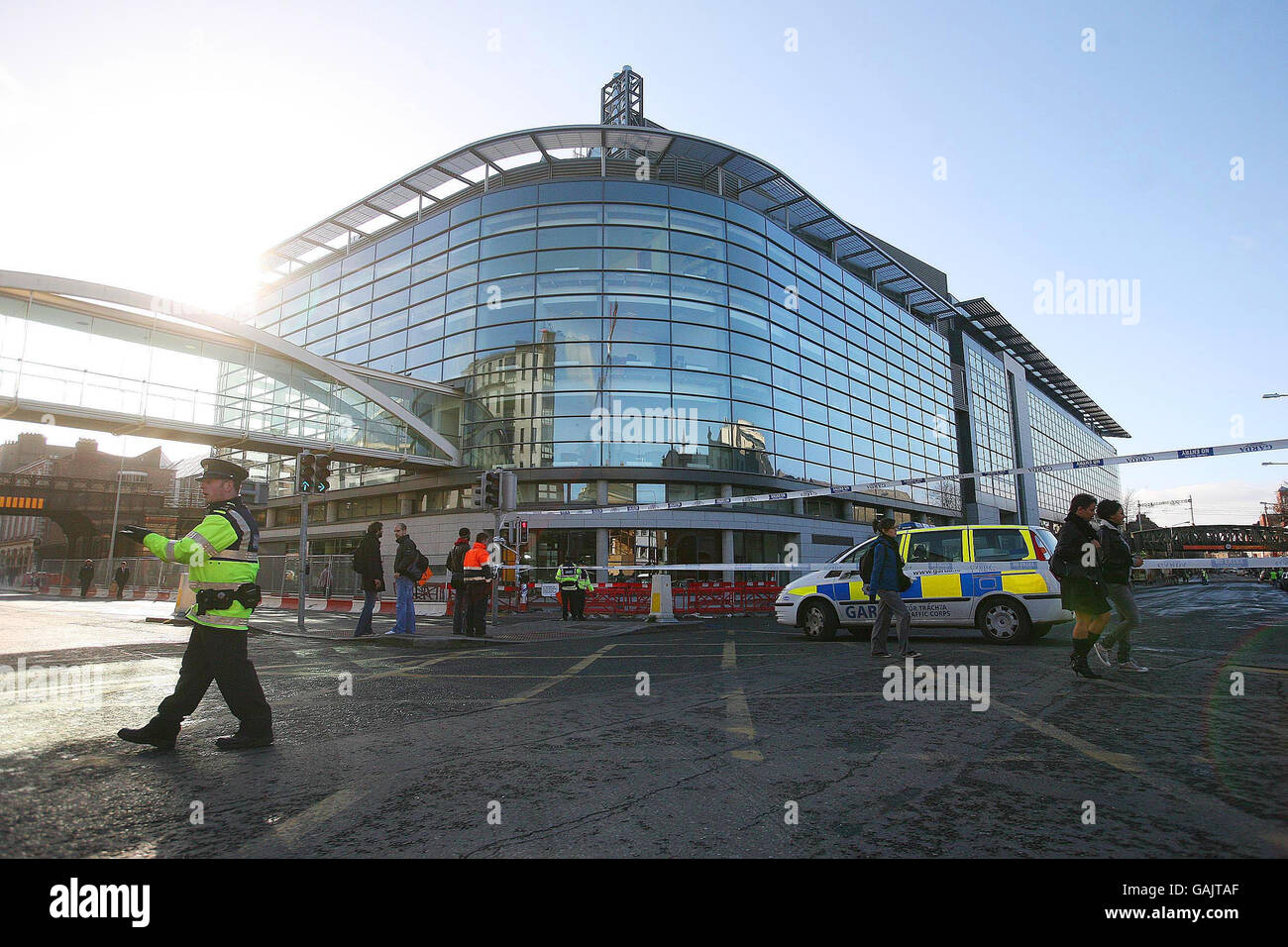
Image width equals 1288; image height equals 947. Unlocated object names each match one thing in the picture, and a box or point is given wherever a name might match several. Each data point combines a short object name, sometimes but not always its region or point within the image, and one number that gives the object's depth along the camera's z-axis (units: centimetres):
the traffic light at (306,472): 1479
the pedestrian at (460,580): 1180
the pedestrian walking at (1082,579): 648
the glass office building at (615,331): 3048
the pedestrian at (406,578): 1113
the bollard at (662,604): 1648
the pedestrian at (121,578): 2842
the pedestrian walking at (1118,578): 681
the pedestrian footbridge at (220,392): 2159
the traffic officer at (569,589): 1741
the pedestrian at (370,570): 1087
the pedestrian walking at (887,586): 830
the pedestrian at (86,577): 3019
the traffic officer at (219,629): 420
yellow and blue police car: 943
